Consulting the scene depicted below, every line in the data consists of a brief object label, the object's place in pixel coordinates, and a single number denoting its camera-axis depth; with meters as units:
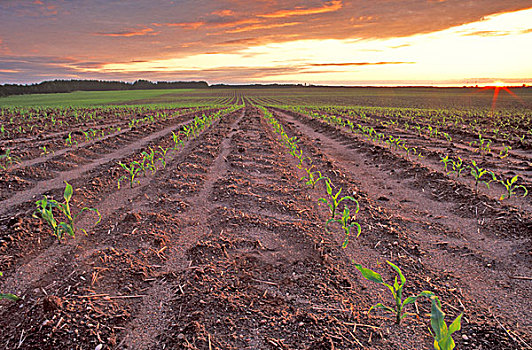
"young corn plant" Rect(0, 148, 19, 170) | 7.50
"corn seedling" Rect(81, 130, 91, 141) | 11.17
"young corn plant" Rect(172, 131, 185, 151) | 9.59
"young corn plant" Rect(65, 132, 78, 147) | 10.15
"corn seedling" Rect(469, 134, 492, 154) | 9.54
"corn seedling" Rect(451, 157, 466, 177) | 6.57
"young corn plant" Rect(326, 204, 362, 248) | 3.86
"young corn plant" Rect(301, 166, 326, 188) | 5.97
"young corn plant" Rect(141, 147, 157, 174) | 6.93
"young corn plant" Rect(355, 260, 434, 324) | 2.48
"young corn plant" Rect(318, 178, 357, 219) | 4.39
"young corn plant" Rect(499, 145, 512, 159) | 8.55
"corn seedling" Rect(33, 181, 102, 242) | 3.69
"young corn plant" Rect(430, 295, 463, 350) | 1.89
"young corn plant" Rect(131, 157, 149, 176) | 6.63
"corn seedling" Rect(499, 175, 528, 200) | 5.16
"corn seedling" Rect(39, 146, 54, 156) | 8.83
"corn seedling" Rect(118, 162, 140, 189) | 5.96
